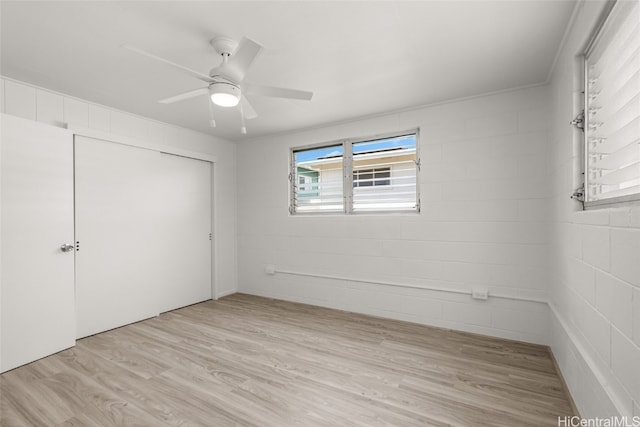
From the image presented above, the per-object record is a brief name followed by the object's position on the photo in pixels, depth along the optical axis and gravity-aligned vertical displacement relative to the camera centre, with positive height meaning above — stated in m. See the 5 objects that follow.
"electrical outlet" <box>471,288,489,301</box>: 3.01 -0.84
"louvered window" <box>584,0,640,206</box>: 1.20 +0.51
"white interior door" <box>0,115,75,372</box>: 2.42 -0.25
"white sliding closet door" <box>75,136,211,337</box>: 3.10 -0.25
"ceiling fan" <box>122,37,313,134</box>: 1.79 +0.91
